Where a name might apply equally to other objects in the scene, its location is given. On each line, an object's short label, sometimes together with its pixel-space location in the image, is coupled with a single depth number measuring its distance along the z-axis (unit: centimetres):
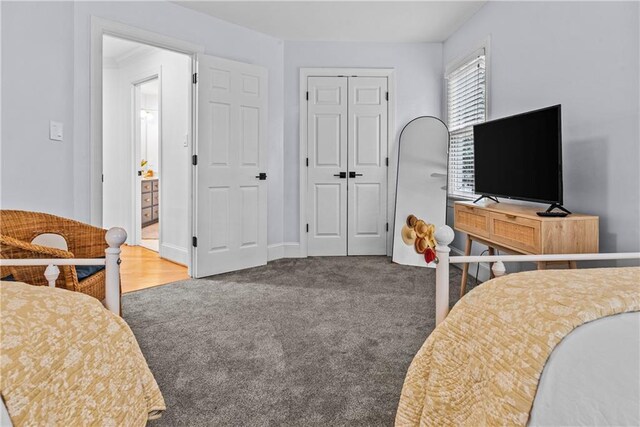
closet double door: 491
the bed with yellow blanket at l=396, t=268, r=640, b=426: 82
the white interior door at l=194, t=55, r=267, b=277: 396
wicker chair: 185
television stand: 221
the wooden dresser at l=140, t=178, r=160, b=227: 707
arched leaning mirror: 443
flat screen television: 238
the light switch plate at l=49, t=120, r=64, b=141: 283
